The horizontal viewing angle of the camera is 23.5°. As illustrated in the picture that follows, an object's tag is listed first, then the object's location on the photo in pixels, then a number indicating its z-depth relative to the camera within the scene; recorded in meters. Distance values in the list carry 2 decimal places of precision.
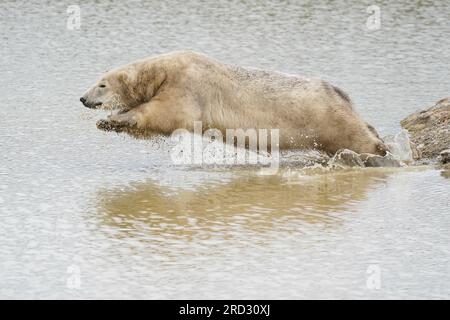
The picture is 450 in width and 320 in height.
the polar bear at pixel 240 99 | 10.20
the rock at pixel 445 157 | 10.31
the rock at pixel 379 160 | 10.39
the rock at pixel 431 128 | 10.90
